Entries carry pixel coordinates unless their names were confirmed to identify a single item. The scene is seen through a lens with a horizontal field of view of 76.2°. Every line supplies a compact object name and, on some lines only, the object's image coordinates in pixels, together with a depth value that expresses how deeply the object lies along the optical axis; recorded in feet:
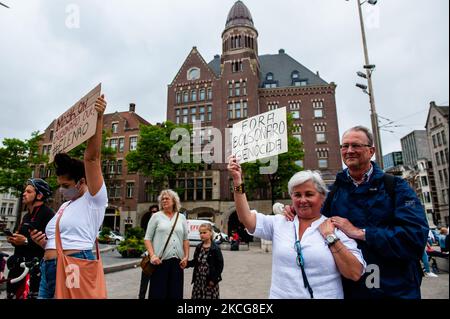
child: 14.67
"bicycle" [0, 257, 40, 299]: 11.15
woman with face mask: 8.03
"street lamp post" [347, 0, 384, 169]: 36.24
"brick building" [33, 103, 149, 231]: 125.59
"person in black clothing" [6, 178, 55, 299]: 10.54
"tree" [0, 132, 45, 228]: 97.76
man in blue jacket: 6.07
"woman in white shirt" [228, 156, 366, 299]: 6.07
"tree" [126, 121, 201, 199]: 106.93
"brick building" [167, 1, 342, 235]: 119.65
